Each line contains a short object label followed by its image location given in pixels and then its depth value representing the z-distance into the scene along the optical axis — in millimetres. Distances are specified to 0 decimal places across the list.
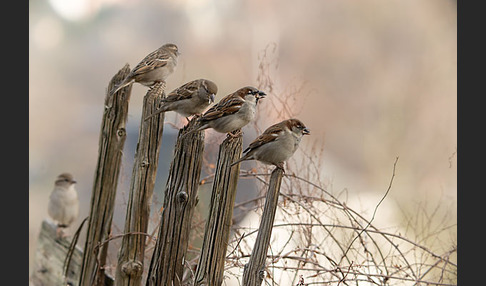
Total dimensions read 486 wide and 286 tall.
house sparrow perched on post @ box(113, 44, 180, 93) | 7491
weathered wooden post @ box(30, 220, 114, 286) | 8500
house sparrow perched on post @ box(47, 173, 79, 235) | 10805
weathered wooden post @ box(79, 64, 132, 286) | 7742
